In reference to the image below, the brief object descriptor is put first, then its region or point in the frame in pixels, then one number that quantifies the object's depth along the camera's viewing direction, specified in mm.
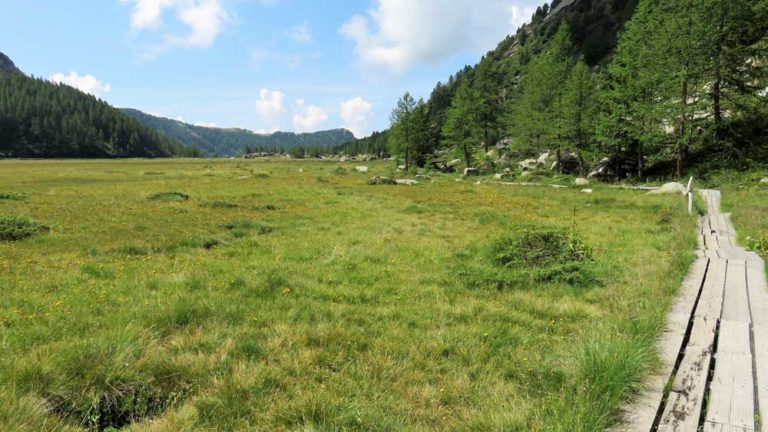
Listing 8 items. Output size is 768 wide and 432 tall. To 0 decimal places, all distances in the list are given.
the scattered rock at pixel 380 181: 44656
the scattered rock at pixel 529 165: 53484
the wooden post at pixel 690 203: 17494
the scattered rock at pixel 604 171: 40750
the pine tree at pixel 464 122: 64938
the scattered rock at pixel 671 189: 26077
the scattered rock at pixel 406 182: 43969
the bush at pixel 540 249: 10617
